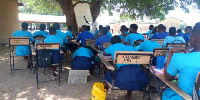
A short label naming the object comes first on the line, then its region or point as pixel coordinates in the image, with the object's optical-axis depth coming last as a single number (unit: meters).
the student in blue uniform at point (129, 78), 2.63
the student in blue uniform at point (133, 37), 4.63
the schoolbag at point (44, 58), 3.71
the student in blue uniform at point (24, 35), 4.74
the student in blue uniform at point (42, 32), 5.66
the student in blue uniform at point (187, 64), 1.64
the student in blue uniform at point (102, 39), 4.40
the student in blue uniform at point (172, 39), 4.07
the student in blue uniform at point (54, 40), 4.00
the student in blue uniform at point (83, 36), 5.35
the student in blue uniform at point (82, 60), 4.00
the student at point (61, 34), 5.85
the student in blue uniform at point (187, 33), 5.58
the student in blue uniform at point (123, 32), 5.51
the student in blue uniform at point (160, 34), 5.22
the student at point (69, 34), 6.37
